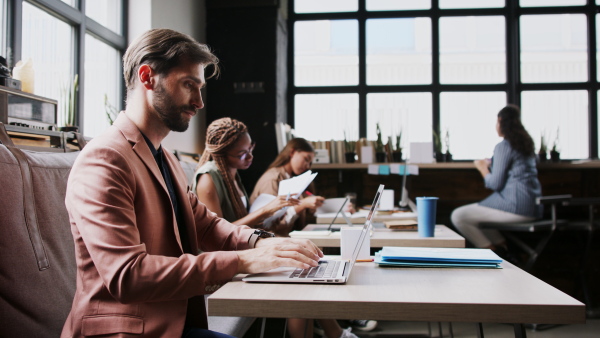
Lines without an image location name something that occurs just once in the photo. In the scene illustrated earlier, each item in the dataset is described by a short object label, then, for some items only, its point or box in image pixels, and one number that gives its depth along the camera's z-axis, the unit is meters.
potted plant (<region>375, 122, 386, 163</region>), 4.63
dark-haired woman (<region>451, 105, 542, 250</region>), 3.73
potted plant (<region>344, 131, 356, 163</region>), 4.68
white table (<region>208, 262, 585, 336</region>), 0.96
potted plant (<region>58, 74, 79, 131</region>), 2.60
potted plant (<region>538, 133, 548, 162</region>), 4.51
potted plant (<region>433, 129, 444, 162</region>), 4.67
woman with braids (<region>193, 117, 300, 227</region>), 2.37
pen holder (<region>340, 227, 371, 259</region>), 1.49
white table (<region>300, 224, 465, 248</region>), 1.92
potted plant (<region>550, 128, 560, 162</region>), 4.48
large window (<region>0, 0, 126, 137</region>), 2.54
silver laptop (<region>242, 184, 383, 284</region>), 1.15
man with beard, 1.07
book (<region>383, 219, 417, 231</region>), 2.35
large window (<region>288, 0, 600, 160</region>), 5.02
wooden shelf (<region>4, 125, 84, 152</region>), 1.91
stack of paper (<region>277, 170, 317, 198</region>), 2.23
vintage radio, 1.88
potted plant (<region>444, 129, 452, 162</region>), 4.64
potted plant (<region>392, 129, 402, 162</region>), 4.62
